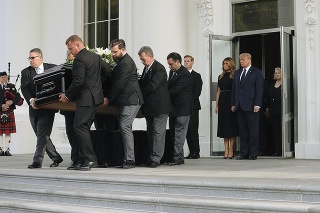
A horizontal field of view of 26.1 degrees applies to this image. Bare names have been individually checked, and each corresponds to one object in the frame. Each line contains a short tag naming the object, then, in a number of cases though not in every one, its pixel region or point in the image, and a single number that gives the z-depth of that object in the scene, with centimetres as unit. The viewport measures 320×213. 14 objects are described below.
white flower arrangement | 1064
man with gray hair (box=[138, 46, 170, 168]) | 1043
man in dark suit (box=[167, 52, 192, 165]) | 1128
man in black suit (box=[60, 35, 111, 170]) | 952
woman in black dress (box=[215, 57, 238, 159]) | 1295
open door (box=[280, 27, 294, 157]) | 1289
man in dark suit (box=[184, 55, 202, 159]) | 1298
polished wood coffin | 986
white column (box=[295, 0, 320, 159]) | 1284
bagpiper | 1545
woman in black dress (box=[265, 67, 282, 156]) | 1318
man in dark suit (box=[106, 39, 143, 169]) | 997
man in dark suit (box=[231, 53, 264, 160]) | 1240
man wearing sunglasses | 1049
